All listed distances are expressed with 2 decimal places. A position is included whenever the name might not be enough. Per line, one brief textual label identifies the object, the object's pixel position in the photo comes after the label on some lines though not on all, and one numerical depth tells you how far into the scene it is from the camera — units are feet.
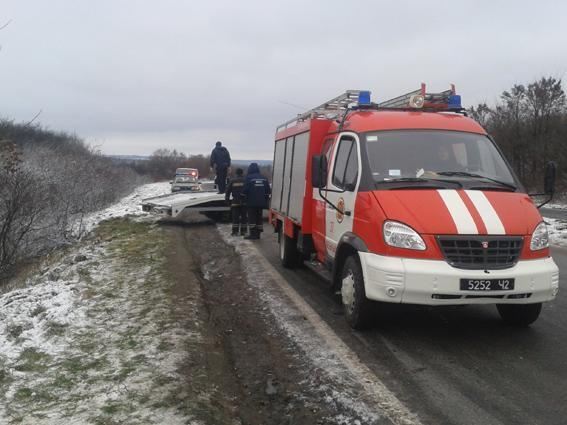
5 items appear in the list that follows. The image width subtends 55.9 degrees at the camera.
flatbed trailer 50.21
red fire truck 15.74
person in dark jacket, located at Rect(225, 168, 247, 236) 45.11
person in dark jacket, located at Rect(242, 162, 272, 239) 43.09
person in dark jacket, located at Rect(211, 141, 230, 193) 60.54
